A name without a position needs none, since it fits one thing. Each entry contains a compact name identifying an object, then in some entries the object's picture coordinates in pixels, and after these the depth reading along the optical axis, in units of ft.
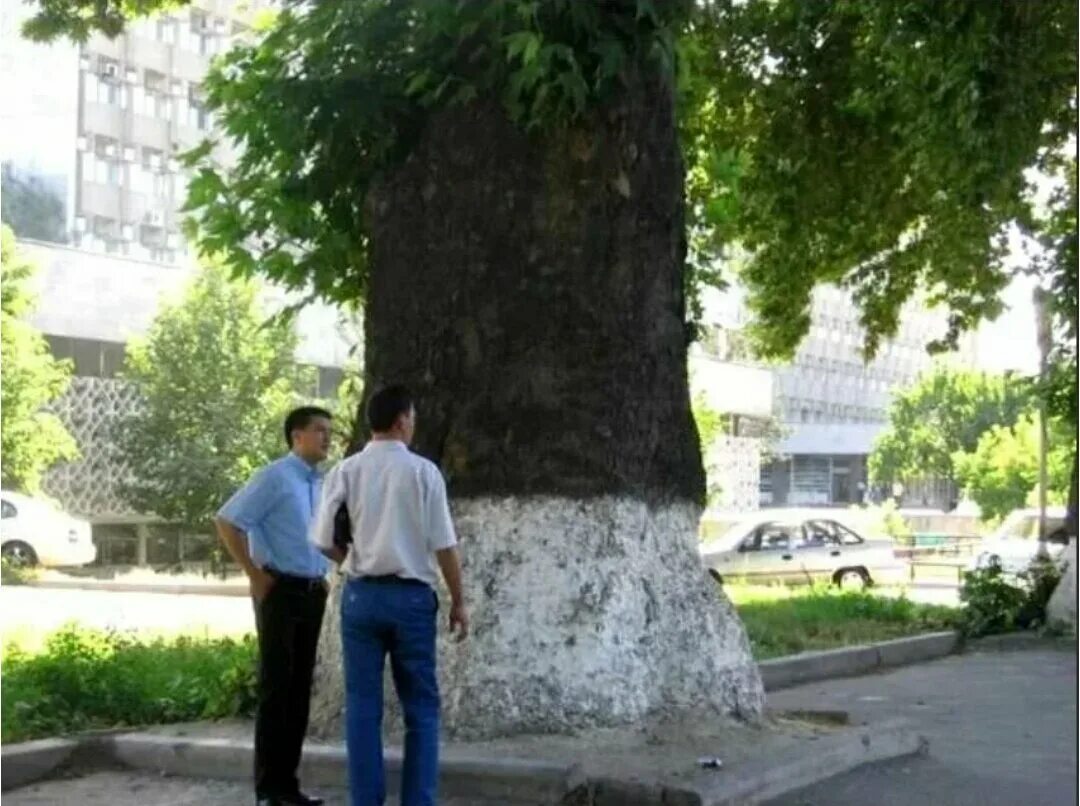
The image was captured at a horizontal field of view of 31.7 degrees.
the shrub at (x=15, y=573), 96.37
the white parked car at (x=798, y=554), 108.99
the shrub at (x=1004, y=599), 65.00
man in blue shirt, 25.49
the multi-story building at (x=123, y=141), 206.49
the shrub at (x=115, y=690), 32.09
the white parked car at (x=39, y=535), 109.81
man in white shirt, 23.07
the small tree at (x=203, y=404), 133.49
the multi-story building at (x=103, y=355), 145.89
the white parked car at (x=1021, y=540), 87.66
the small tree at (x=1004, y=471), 266.16
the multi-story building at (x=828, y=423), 361.51
